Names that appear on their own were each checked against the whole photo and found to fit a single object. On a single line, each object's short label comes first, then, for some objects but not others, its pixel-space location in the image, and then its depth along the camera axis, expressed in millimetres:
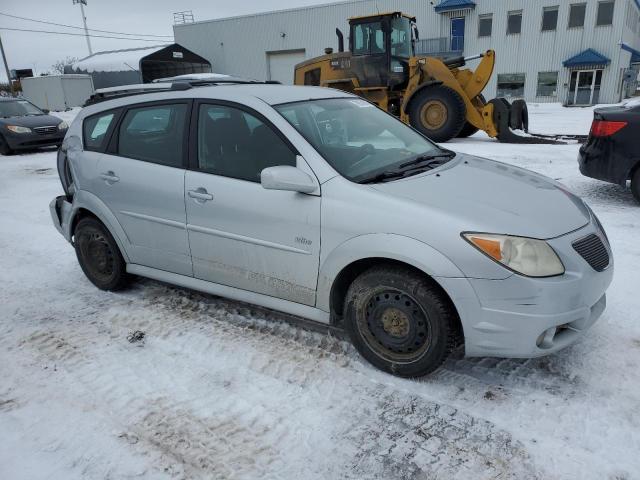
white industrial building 26812
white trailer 29797
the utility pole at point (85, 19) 47050
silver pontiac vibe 2518
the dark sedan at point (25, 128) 12961
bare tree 63178
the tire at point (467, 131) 12380
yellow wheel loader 11168
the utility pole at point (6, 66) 32906
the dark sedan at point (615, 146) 5551
